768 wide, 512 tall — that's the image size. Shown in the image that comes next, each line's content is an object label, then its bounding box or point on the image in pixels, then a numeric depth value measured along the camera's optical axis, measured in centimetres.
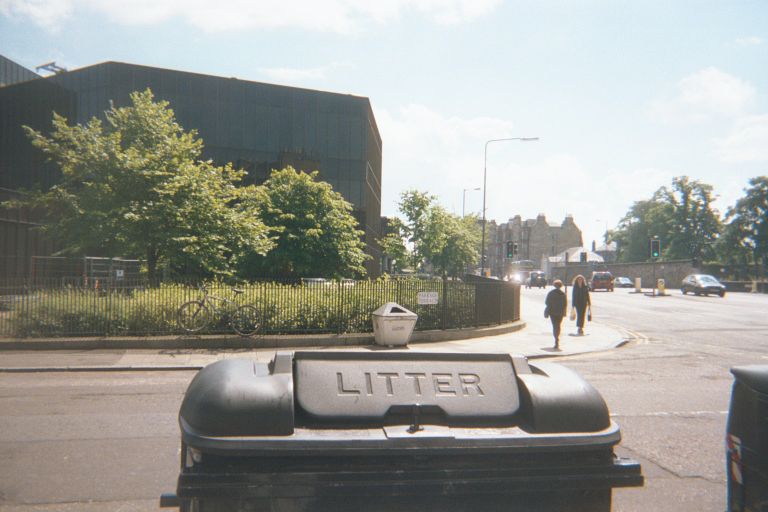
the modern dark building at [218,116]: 4369
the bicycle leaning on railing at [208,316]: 1447
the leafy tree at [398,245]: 5012
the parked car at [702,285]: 4112
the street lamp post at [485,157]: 3525
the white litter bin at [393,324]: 1430
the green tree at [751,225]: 7100
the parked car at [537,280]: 6316
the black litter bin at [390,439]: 215
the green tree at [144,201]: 1859
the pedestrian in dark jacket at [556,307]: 1539
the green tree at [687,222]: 8175
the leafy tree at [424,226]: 4956
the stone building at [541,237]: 12888
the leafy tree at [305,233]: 2966
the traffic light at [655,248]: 3953
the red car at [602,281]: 5103
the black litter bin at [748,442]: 278
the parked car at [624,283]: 6881
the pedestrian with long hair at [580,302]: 1868
